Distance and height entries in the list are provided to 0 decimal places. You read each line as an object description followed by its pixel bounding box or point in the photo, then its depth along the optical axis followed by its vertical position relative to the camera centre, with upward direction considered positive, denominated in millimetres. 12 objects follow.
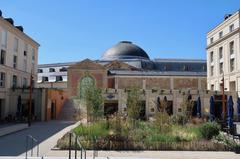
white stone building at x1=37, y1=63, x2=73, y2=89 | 68375 +4894
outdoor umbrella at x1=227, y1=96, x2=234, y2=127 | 22777 -1148
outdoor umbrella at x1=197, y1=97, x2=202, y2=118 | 32197 -950
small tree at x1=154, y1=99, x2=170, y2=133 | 17794 -1432
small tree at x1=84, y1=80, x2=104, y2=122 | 19875 -334
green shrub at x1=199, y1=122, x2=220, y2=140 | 16406 -1687
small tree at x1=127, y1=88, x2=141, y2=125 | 20500 -522
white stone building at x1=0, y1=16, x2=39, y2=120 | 35312 +4353
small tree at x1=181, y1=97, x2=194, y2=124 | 23978 -987
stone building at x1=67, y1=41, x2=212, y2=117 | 42469 +3964
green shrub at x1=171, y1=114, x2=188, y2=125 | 23303 -1653
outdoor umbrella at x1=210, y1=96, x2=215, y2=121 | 27569 -864
